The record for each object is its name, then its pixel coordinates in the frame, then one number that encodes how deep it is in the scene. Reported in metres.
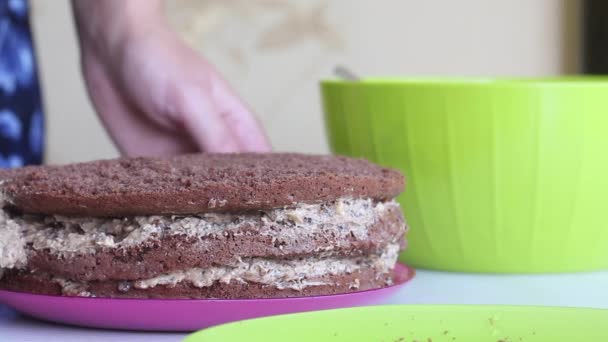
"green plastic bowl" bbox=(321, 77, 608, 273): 0.79
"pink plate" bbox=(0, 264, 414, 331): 0.64
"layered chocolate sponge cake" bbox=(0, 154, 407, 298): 0.65
